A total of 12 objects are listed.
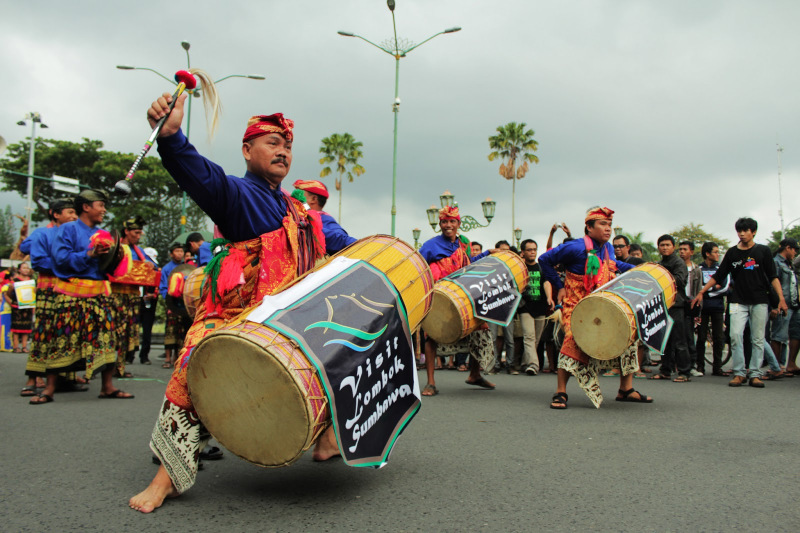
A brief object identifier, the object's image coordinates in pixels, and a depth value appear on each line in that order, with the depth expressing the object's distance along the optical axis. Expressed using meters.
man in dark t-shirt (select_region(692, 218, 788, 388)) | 7.27
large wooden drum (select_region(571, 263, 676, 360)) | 5.17
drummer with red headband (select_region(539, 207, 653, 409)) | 5.58
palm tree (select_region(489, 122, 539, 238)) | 36.56
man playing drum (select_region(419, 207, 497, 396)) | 6.54
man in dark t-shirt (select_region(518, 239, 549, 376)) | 9.46
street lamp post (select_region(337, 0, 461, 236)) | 17.02
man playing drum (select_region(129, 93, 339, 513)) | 2.69
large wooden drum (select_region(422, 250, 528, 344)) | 5.94
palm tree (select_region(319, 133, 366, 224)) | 37.81
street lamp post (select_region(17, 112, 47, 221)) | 24.64
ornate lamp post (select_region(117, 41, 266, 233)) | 17.73
